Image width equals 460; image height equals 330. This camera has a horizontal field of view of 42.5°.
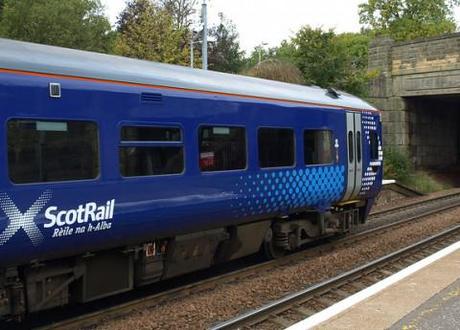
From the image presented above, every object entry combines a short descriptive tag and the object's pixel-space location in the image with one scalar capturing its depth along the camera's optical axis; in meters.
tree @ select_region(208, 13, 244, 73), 41.41
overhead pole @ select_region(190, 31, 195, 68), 30.30
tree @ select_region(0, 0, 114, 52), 32.44
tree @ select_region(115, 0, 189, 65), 30.30
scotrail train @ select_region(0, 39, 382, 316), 5.71
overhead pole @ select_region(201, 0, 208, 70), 20.59
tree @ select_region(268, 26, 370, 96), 23.78
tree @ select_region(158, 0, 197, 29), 38.88
